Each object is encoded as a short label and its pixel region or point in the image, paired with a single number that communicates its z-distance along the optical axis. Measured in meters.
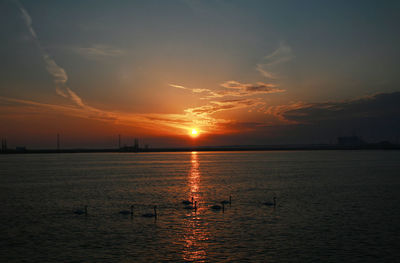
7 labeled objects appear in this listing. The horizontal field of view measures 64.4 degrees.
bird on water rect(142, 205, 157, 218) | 38.79
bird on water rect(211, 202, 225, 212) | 43.31
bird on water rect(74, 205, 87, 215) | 40.87
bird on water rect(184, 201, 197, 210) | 43.80
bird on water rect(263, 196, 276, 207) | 45.50
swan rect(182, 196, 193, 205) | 46.97
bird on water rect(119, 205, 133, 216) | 40.34
